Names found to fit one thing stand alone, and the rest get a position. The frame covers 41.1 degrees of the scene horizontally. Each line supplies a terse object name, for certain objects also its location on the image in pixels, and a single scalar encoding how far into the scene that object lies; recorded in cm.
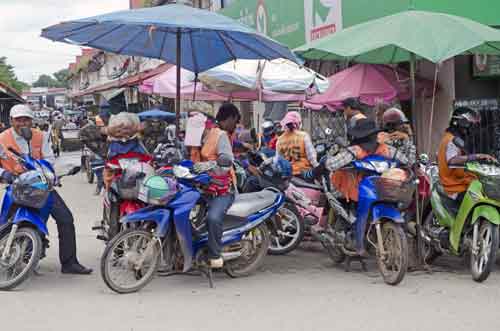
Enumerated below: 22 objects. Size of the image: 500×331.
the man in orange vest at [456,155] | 651
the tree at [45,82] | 15036
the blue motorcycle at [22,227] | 600
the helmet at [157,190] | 591
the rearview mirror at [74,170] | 659
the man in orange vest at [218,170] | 618
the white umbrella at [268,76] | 1016
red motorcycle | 614
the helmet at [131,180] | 612
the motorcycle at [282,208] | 761
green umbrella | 596
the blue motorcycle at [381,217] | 615
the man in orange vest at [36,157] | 646
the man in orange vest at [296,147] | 870
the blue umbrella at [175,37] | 601
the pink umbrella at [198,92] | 1145
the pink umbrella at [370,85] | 1024
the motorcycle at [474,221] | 613
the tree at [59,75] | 12975
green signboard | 1209
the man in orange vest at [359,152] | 647
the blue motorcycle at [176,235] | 587
